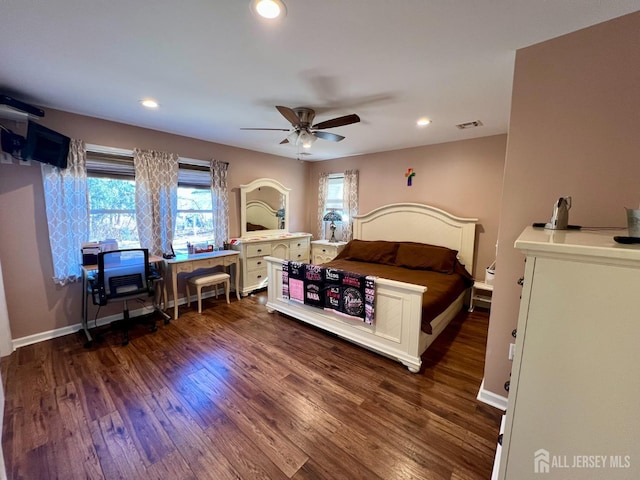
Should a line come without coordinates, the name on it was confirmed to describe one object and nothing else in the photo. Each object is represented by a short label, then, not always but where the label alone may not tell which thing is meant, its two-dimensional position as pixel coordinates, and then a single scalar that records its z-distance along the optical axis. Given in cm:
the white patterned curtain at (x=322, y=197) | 504
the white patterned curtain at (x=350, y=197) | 459
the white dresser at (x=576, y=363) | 77
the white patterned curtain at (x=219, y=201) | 378
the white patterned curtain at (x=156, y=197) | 312
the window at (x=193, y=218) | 363
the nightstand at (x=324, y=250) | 462
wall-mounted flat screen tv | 231
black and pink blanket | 239
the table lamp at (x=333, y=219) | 493
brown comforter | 234
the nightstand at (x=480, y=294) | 332
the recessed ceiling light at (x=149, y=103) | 237
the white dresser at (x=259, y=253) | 391
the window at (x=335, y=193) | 489
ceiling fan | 225
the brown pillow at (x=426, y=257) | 336
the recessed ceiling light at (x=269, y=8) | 119
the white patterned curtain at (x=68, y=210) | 256
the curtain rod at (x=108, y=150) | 281
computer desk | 260
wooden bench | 330
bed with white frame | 221
